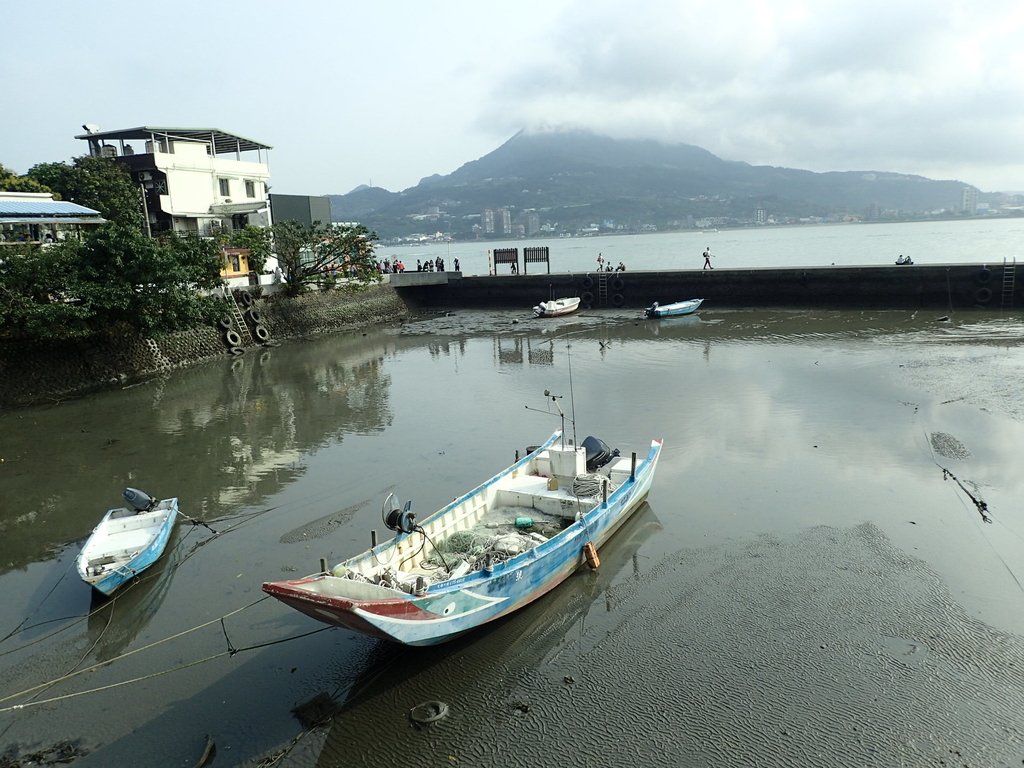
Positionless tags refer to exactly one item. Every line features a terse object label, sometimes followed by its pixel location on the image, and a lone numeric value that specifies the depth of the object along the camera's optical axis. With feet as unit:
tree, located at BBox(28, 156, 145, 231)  116.47
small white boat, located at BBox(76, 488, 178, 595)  35.29
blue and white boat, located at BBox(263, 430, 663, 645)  26.91
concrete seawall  121.70
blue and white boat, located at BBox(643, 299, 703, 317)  127.95
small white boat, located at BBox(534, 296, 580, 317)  137.80
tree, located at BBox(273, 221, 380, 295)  120.57
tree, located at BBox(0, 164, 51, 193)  110.22
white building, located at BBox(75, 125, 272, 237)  127.44
